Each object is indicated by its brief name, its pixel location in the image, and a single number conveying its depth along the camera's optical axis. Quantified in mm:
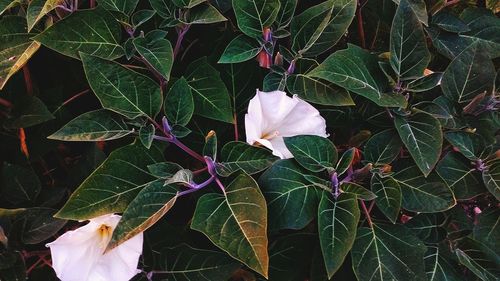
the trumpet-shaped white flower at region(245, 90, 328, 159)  822
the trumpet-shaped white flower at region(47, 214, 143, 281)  793
